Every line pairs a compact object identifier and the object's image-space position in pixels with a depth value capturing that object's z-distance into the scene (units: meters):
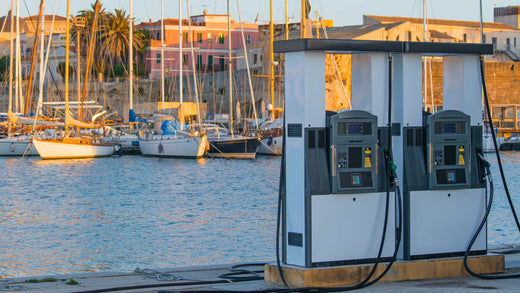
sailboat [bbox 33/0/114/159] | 58.76
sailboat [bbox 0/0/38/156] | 64.81
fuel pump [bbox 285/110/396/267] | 9.43
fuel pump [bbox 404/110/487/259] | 9.99
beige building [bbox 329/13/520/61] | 96.16
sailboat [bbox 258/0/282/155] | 61.25
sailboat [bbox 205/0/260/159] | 58.97
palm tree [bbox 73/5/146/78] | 96.06
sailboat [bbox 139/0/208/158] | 57.94
